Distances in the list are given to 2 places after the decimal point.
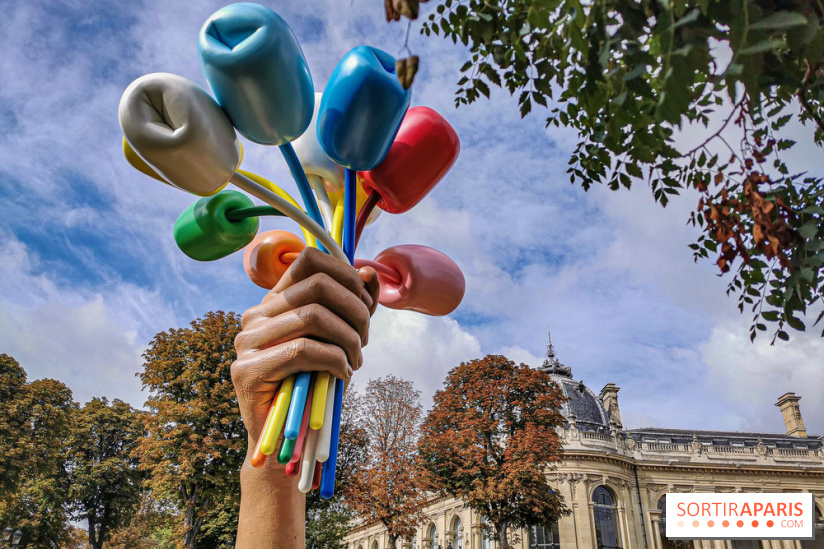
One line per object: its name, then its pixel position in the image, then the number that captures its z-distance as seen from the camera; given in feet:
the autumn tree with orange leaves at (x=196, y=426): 56.85
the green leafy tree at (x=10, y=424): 68.64
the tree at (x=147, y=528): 72.82
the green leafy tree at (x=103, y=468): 88.48
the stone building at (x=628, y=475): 103.76
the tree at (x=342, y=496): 65.00
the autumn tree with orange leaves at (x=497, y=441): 70.23
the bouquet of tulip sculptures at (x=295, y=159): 12.40
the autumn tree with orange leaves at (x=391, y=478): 67.31
